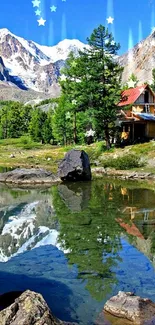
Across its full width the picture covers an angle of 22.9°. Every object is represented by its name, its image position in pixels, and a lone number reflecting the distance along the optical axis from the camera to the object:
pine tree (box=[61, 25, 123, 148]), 52.81
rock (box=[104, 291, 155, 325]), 9.22
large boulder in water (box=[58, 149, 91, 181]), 37.25
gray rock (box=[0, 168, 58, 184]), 35.69
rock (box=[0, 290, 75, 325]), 7.35
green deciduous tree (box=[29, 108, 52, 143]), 99.56
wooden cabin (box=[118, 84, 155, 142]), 63.00
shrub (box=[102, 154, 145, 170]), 43.72
